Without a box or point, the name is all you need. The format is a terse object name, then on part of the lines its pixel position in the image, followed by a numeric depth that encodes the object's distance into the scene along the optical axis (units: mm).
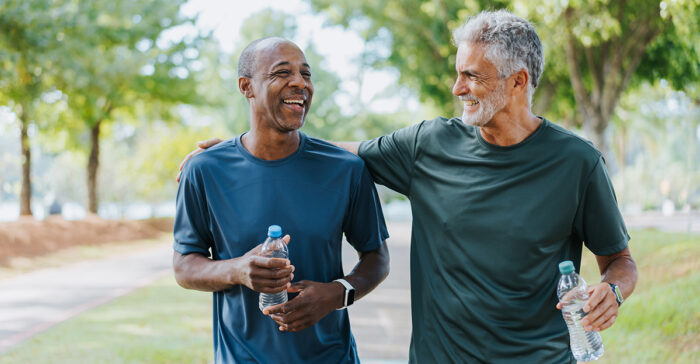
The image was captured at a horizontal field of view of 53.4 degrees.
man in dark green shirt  2834
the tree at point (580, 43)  12852
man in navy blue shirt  2939
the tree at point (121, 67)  18359
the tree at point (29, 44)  14328
